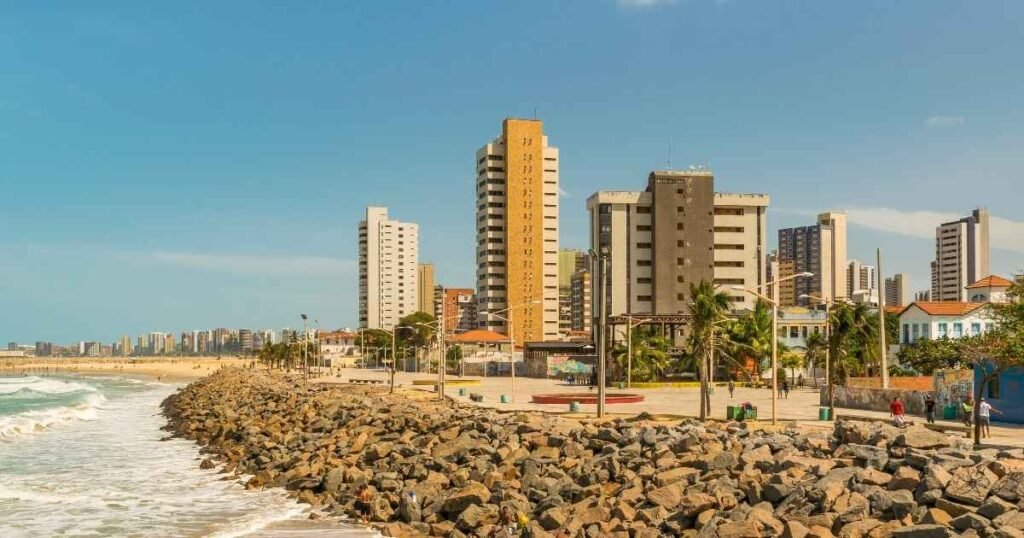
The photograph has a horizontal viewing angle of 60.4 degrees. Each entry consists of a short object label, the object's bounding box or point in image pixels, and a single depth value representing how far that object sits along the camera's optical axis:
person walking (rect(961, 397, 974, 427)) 36.19
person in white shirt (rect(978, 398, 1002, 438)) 31.24
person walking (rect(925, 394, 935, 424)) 38.82
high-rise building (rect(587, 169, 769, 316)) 120.94
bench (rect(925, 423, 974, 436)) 35.97
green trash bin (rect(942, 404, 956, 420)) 42.41
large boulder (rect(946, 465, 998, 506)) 18.47
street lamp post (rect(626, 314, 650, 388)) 70.82
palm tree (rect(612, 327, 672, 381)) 81.25
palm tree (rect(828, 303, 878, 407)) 62.62
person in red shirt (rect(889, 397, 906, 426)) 37.16
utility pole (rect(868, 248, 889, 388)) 49.38
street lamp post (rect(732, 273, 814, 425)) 36.75
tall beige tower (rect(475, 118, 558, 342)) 160.25
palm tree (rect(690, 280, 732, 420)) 42.59
